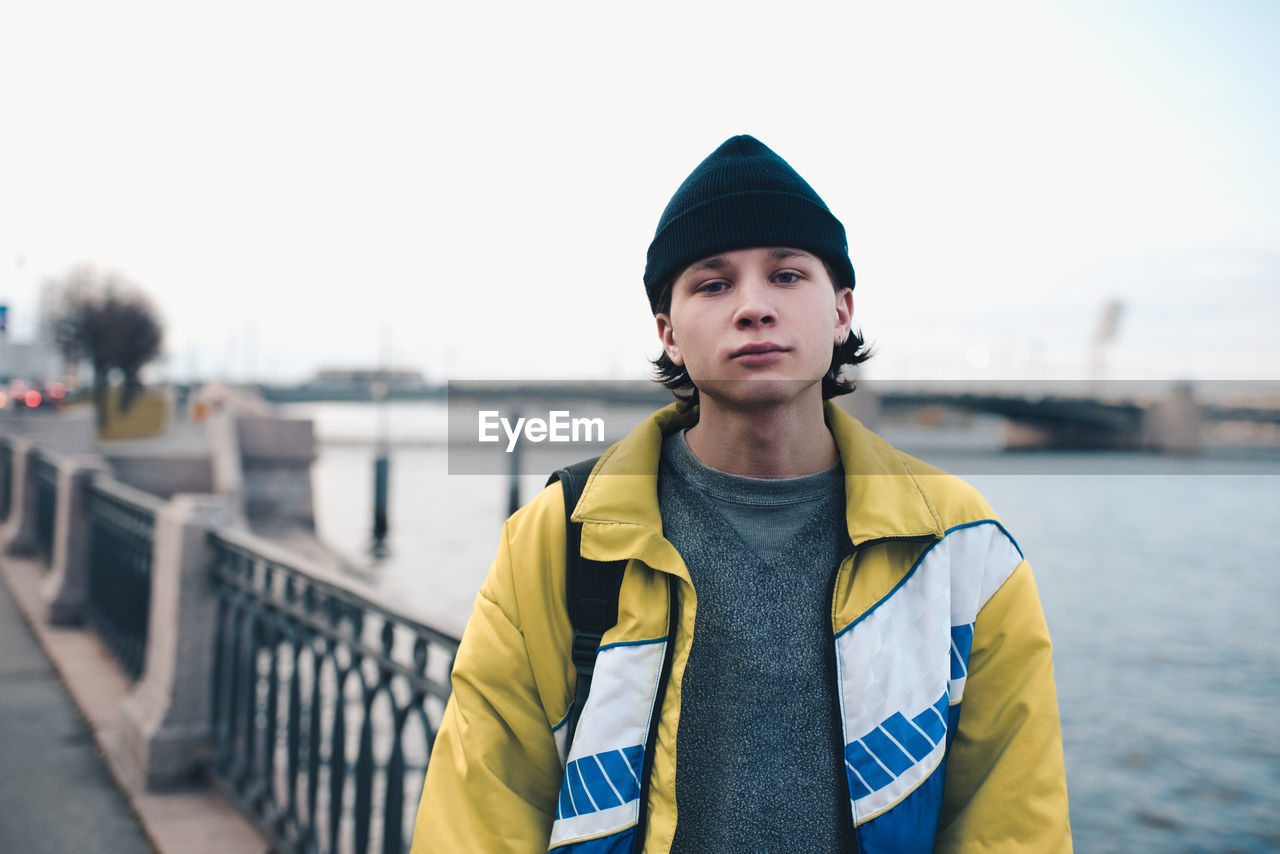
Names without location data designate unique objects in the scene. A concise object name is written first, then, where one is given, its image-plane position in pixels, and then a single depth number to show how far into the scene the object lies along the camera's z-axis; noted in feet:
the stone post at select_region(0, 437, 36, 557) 33.19
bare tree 140.46
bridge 153.17
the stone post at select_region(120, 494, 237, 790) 14.26
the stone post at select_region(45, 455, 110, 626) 24.13
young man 4.94
